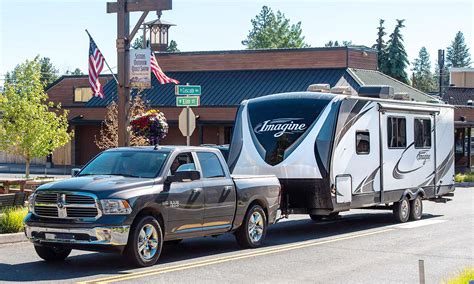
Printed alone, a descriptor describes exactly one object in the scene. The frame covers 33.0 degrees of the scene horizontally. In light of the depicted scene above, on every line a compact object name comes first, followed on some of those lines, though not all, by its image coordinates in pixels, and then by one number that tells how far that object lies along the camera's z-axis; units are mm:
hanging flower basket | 23266
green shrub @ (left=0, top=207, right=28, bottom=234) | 15219
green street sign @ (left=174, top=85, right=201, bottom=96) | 20672
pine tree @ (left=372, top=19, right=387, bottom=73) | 75119
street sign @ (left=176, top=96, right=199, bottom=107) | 20641
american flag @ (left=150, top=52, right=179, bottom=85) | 27639
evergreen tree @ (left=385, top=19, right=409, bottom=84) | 73875
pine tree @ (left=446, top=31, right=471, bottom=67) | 156750
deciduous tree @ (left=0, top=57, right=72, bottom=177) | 26109
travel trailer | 16953
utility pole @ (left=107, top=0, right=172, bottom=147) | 19000
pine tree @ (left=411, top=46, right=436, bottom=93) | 118375
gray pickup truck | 11766
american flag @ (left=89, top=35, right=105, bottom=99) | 25914
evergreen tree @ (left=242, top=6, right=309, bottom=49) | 101062
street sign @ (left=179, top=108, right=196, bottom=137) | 21359
